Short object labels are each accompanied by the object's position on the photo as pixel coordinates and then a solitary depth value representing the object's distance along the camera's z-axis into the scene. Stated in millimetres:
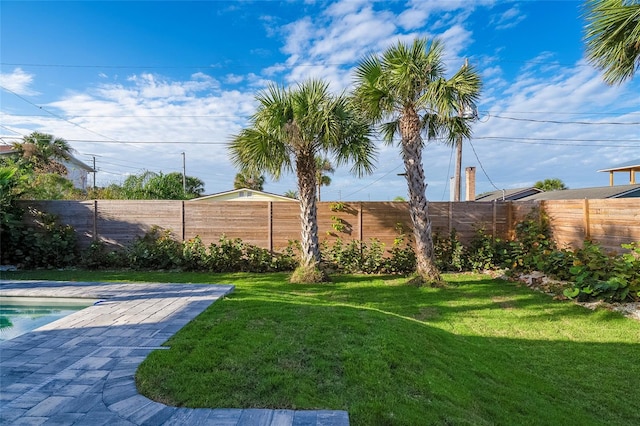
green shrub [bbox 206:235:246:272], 9531
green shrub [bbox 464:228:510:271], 9430
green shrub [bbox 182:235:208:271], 9500
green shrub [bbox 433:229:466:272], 9555
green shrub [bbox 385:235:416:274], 9414
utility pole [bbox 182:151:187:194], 31816
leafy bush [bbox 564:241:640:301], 5836
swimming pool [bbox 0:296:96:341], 5105
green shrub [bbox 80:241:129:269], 9641
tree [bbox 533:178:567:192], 28828
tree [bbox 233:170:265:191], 34391
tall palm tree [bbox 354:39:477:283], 7078
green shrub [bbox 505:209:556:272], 8453
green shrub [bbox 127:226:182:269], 9556
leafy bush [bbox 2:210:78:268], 9453
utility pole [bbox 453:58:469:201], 14375
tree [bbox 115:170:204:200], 17750
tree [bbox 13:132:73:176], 19211
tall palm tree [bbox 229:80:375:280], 7430
